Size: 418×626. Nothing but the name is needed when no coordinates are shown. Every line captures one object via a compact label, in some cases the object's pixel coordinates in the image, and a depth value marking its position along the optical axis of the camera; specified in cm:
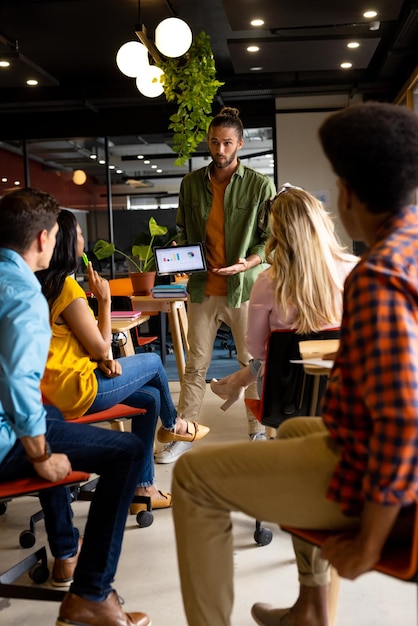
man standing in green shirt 394
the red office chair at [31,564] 193
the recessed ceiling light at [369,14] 611
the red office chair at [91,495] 274
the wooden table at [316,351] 179
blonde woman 245
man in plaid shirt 112
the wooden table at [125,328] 355
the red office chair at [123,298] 494
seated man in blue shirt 182
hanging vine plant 560
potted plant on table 538
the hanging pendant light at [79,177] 1127
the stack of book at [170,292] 501
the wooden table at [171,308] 508
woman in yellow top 259
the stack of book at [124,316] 386
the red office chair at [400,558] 120
